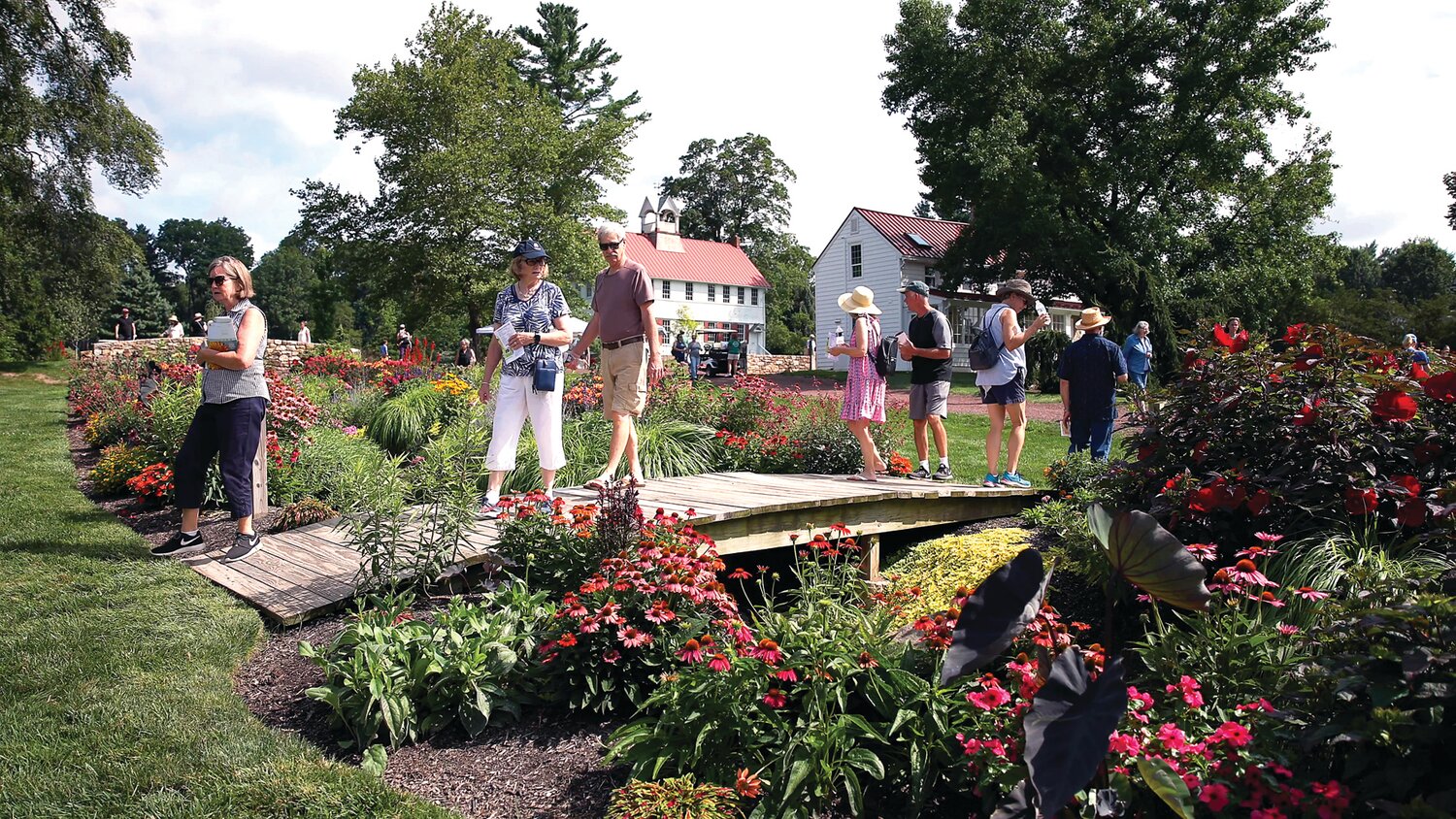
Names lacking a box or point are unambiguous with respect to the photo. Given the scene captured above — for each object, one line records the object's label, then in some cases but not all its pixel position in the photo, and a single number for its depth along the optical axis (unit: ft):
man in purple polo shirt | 18.51
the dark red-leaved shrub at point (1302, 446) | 10.78
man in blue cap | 21.79
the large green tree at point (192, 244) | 312.09
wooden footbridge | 14.75
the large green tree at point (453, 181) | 85.92
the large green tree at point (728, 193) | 186.60
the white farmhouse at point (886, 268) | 116.98
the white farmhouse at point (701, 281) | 152.76
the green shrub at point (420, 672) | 10.36
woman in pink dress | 21.83
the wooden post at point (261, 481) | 20.27
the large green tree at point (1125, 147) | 78.33
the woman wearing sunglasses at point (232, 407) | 16.61
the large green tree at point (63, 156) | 72.54
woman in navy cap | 18.13
